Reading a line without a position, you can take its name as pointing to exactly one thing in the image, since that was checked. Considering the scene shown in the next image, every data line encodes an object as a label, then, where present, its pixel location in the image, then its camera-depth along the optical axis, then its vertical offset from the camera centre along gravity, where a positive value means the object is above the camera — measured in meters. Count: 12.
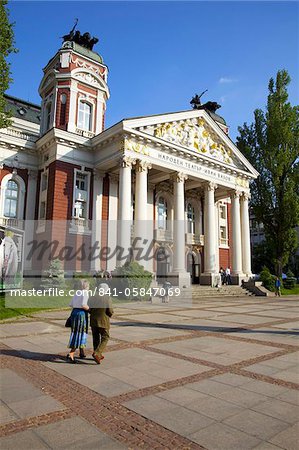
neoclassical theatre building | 26.19 +8.51
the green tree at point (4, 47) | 16.88 +11.15
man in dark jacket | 6.88 -0.83
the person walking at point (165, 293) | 21.48 -1.08
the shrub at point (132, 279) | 21.48 -0.24
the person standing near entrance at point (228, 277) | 33.19 -0.08
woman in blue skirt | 7.00 -0.96
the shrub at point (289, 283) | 35.58 -0.64
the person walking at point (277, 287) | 30.07 -0.91
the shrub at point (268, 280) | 31.28 -0.31
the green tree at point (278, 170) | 34.25 +10.70
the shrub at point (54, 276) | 21.64 -0.10
